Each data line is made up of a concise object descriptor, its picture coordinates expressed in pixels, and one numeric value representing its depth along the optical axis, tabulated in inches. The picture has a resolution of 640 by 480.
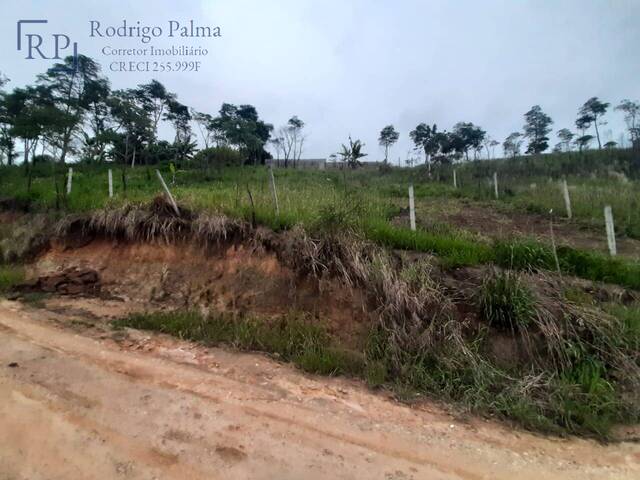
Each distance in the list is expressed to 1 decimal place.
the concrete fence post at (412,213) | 243.4
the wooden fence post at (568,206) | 383.6
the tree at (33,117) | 685.9
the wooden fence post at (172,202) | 235.0
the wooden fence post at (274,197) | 228.1
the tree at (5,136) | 720.3
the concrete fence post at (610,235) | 230.1
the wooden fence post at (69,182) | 319.9
